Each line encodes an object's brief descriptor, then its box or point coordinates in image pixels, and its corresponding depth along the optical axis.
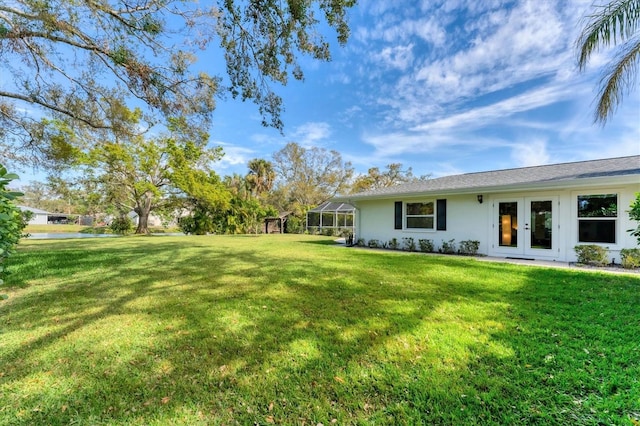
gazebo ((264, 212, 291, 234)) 26.99
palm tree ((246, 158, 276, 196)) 31.20
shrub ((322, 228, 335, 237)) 23.29
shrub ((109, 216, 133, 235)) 24.05
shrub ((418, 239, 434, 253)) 11.45
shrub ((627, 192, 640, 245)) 4.12
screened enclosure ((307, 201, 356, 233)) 22.06
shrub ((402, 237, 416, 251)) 12.00
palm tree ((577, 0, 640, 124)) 5.94
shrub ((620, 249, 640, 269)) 7.32
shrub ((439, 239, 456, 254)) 10.85
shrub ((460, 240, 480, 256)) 10.25
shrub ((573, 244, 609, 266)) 7.77
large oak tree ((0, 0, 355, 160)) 5.54
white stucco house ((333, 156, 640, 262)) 7.88
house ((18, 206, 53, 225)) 42.84
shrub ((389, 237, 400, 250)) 12.67
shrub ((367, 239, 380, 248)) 13.45
